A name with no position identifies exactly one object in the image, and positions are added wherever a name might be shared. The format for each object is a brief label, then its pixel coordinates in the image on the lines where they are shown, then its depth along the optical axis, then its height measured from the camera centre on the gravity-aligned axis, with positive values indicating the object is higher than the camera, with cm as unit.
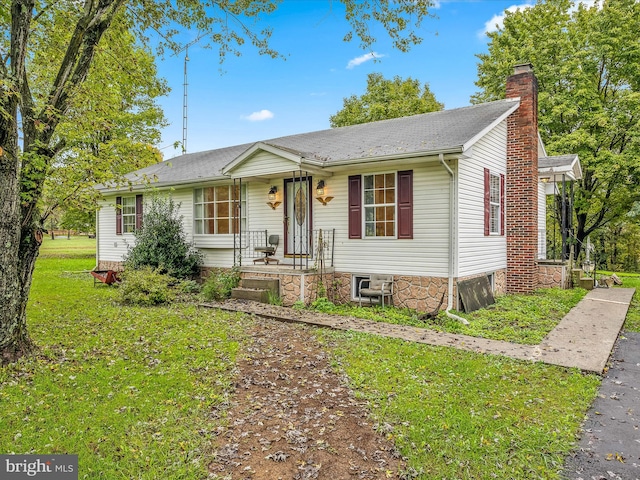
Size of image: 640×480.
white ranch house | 856 +70
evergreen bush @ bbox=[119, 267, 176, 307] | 949 -133
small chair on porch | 1067 -43
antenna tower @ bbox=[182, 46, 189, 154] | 1693 +538
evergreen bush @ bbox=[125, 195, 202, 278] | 1159 -39
